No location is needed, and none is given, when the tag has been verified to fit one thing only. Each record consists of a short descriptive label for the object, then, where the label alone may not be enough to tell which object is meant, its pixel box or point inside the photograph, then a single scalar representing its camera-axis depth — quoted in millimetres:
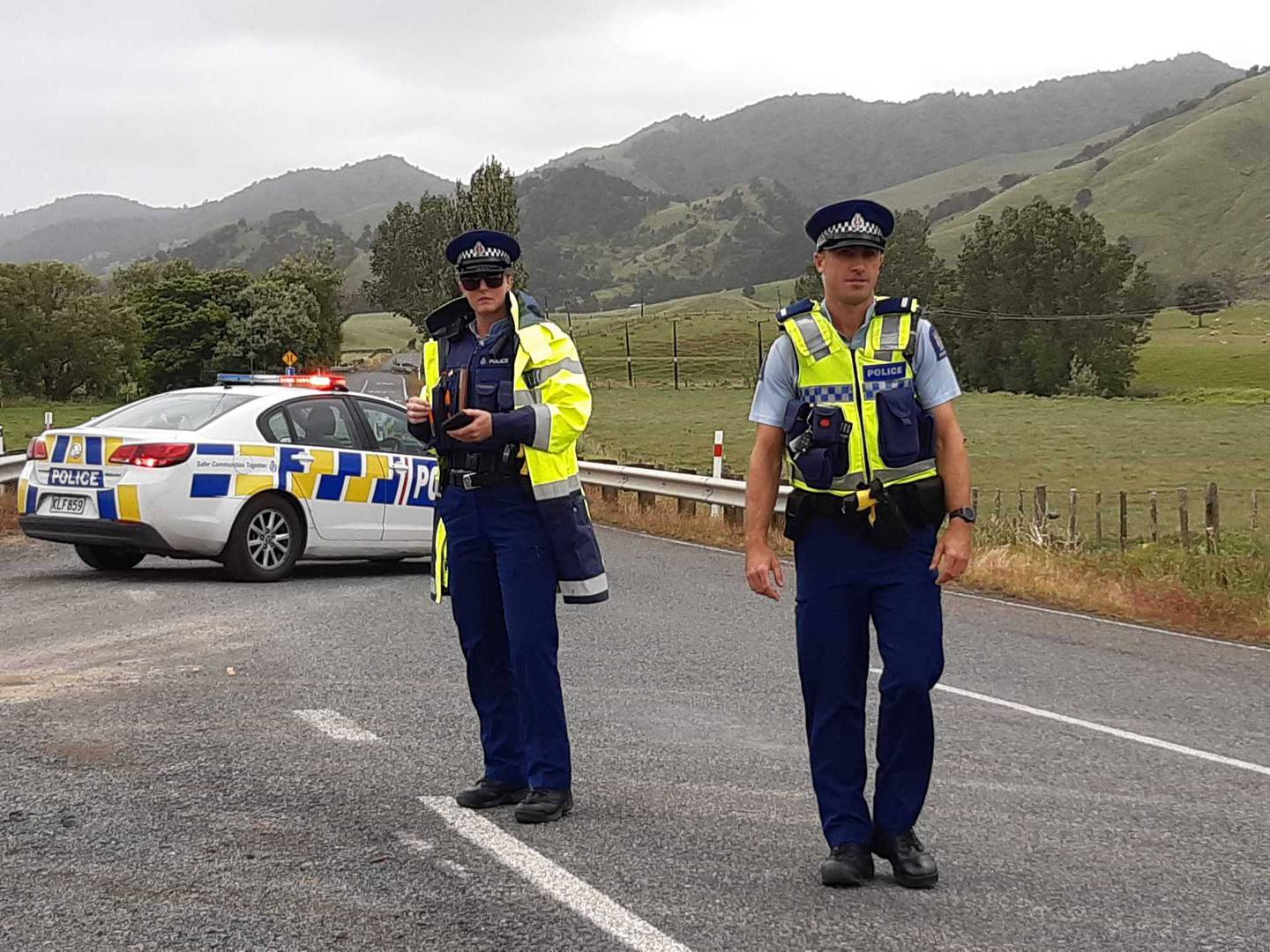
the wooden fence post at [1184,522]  17512
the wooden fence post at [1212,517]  16359
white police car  11094
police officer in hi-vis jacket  5227
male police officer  4539
